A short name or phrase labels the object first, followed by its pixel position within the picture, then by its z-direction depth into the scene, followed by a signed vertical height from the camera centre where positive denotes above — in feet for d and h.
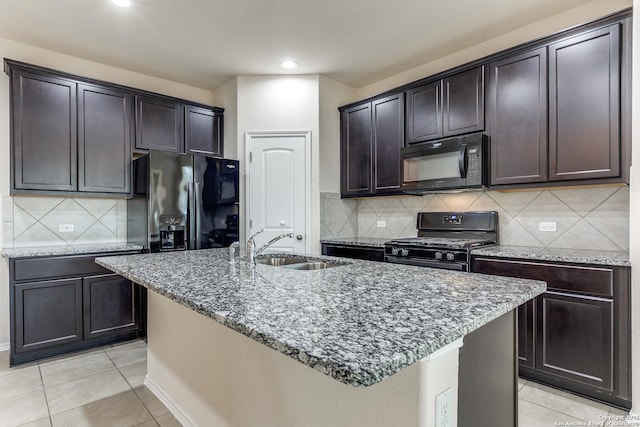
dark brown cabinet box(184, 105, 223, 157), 12.40 +2.94
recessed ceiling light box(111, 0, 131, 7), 7.97 +4.80
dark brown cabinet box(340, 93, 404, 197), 11.40 +2.24
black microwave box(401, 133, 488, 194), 9.22 +1.33
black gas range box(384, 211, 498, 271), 8.78 -0.82
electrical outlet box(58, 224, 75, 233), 10.56 -0.48
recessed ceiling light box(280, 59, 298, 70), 11.41 +4.87
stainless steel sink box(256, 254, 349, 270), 6.74 -1.01
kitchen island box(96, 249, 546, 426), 2.40 -0.91
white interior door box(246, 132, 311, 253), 12.35 +0.90
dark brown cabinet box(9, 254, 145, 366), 8.66 -2.53
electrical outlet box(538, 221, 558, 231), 8.80 -0.39
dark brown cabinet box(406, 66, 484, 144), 9.45 +2.99
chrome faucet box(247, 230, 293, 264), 6.23 -0.71
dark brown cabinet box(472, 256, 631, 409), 6.52 -2.38
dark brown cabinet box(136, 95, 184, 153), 11.27 +2.92
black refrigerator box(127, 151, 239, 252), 10.32 +0.29
